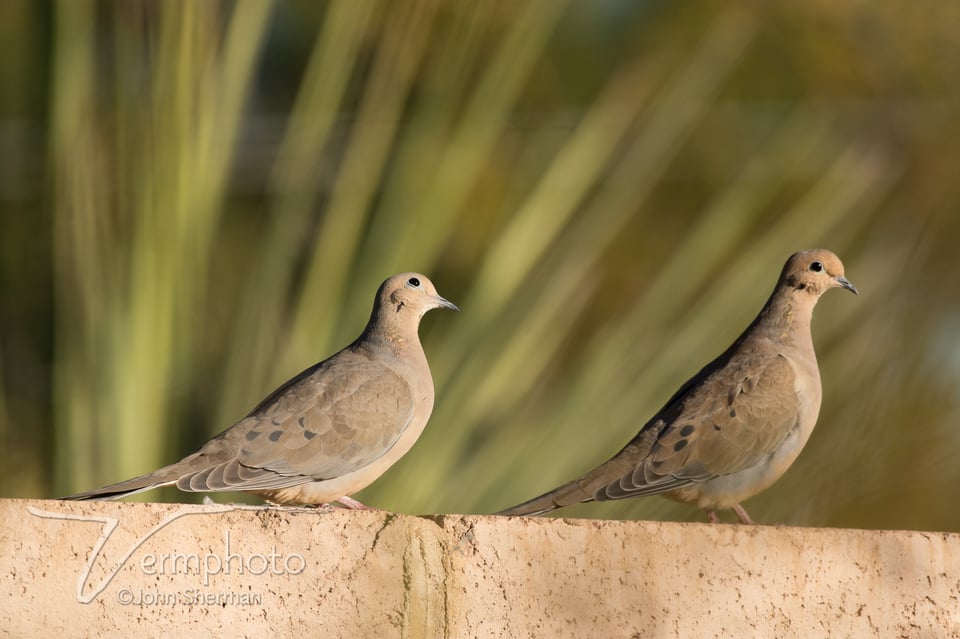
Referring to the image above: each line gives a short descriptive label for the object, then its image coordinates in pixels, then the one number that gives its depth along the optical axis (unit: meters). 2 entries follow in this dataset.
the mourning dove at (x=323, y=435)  9.15
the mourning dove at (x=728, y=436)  9.64
